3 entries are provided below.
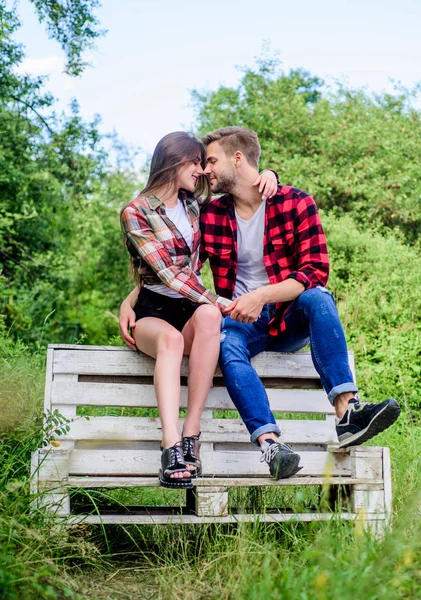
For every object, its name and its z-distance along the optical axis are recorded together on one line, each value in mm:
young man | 2625
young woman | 2613
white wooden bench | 2449
